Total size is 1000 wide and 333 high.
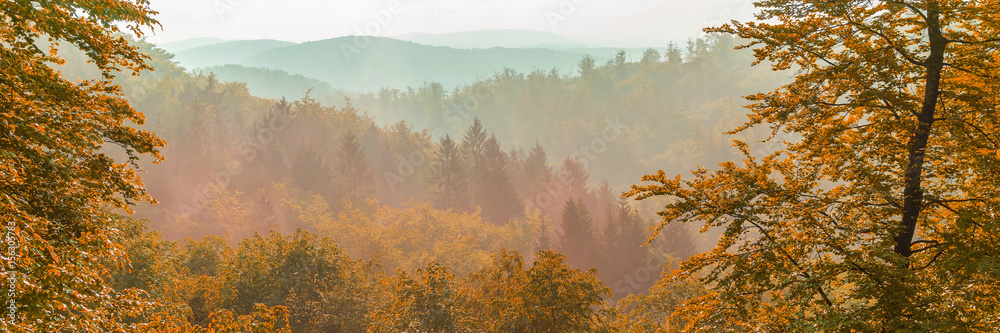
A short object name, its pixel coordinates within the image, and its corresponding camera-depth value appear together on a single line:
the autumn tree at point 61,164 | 5.46
